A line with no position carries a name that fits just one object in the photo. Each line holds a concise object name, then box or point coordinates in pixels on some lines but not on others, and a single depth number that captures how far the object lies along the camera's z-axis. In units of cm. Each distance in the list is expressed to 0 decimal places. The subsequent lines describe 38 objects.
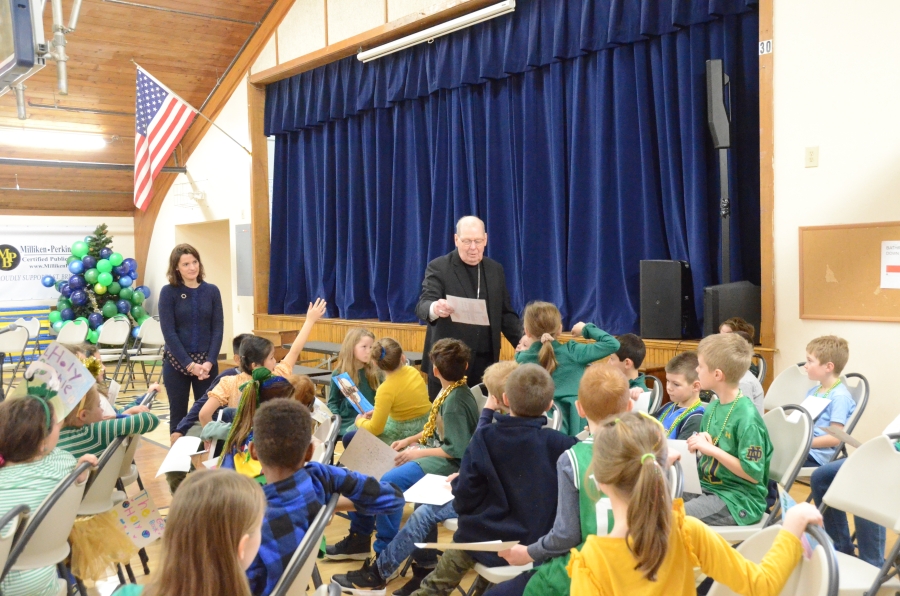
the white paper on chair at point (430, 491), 242
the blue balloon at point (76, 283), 1080
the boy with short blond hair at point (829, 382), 331
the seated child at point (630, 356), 369
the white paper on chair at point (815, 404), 306
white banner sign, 1145
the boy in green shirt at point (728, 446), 229
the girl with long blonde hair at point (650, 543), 148
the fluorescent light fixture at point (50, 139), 977
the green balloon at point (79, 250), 1109
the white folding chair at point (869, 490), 208
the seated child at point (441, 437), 297
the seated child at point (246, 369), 322
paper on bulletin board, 425
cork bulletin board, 432
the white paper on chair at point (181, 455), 268
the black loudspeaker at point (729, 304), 464
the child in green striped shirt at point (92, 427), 281
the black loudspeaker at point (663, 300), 513
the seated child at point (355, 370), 378
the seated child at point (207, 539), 131
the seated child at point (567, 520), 191
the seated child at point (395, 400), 336
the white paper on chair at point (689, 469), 218
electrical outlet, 455
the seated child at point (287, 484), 180
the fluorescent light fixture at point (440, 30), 637
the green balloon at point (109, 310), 1078
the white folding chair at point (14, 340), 855
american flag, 877
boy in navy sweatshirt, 216
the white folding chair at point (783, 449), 231
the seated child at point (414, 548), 270
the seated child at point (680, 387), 293
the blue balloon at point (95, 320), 1067
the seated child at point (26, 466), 230
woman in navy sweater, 438
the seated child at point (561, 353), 328
